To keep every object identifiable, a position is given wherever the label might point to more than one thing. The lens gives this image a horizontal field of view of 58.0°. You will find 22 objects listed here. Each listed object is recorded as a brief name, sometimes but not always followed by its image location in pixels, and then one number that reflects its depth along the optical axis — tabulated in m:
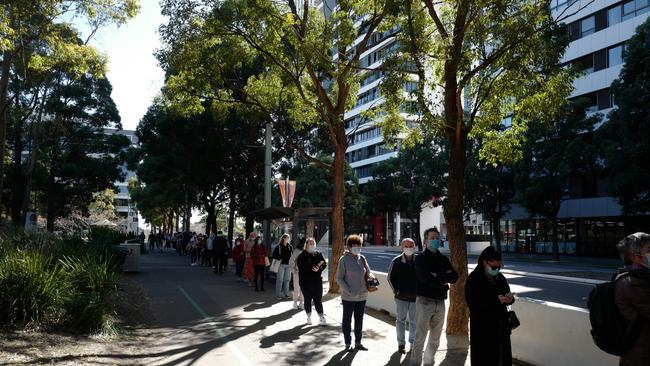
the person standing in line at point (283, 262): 14.30
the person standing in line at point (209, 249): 25.88
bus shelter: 18.14
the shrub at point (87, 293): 9.01
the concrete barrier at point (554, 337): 6.65
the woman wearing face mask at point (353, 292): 8.48
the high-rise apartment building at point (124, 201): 131.80
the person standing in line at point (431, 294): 7.00
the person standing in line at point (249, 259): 16.81
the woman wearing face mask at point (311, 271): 10.29
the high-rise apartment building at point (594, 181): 36.69
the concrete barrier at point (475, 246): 46.38
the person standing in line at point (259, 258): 16.23
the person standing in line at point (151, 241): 54.03
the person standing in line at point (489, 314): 5.74
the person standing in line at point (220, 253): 23.03
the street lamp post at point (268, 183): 21.94
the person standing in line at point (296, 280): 12.60
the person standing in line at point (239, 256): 19.50
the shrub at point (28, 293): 8.55
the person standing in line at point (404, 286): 8.43
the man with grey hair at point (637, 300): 4.10
